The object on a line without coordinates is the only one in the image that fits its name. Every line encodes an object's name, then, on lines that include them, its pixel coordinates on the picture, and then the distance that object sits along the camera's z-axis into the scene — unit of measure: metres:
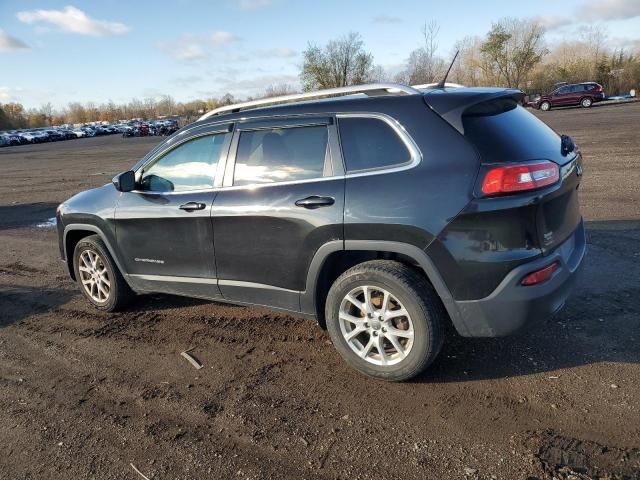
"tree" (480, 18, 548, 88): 59.00
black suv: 3.12
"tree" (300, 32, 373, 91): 53.00
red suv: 39.03
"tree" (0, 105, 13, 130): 98.50
